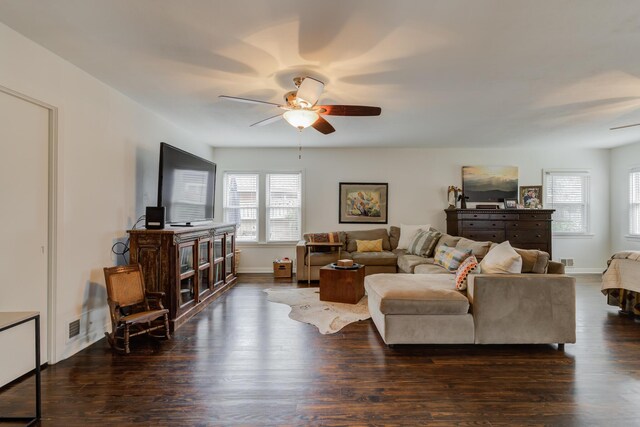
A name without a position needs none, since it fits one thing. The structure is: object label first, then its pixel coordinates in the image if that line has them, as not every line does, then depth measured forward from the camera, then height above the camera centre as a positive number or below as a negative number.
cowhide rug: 3.66 -1.24
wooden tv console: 3.47 -0.60
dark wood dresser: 6.04 -0.22
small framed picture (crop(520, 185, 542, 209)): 6.58 +0.40
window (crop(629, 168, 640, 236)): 6.04 +0.24
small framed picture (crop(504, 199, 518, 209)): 6.41 +0.21
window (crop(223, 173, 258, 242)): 6.73 +0.20
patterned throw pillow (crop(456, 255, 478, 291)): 3.18 -0.59
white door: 2.35 -0.08
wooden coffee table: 4.40 -0.99
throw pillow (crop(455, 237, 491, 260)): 4.30 -0.46
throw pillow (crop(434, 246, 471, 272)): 4.14 -0.58
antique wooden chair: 2.96 -0.94
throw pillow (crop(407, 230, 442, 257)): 5.46 -0.50
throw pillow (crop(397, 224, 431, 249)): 6.23 -0.38
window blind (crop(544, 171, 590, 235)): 6.69 +0.28
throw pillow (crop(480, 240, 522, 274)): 3.08 -0.47
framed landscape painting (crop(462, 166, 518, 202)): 6.61 +0.65
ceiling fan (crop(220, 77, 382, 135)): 2.91 +1.00
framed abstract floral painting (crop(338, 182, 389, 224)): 6.71 +0.27
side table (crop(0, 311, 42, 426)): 1.87 -0.79
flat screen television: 3.74 +0.36
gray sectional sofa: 2.98 -0.92
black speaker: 3.51 -0.05
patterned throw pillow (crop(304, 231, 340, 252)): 6.04 -0.48
